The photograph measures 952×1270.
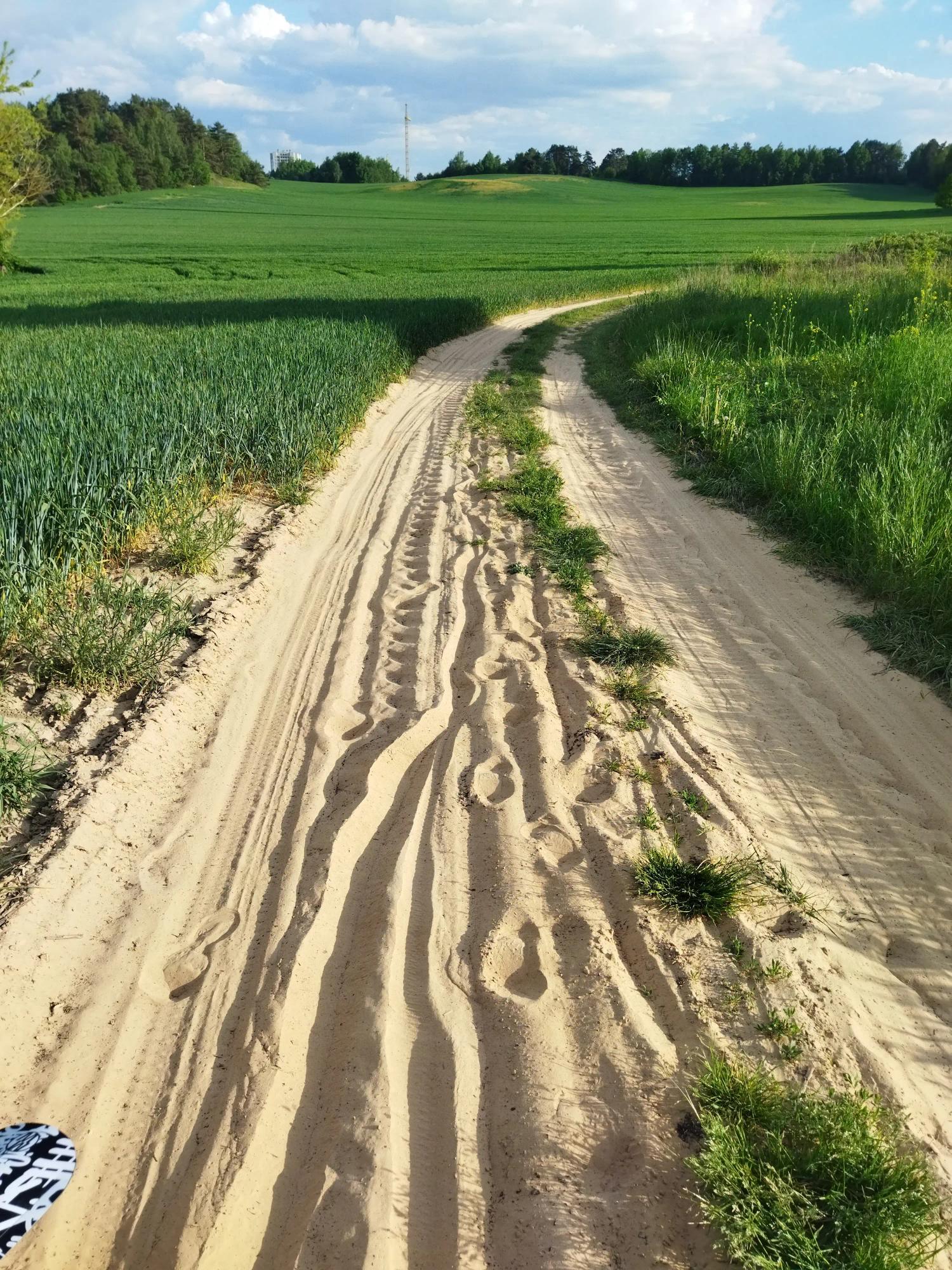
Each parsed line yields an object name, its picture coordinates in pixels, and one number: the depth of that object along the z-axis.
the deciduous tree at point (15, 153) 28.17
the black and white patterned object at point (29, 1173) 1.87
